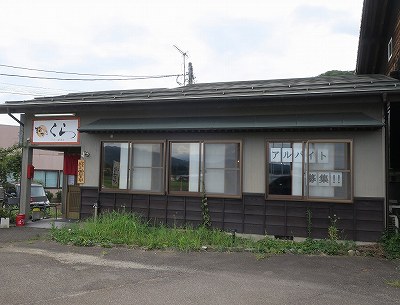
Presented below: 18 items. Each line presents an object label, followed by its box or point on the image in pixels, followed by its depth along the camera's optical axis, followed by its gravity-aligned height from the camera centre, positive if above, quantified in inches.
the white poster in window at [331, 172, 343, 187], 336.2 +4.9
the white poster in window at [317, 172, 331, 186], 339.0 +5.6
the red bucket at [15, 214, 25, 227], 438.3 -46.3
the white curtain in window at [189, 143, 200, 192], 377.7 +15.6
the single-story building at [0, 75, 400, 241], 331.3 +30.4
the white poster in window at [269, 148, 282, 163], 352.2 +25.8
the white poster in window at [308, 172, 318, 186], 342.0 +4.6
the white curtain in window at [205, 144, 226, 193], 370.3 +13.8
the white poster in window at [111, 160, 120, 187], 402.9 +7.0
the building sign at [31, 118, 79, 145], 420.4 +52.8
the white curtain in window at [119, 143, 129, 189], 400.2 +15.3
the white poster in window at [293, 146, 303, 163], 346.9 +26.7
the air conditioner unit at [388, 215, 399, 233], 324.8 -32.6
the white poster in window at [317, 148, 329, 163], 341.1 +25.7
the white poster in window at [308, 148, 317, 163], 343.3 +25.3
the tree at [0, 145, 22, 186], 574.6 +23.1
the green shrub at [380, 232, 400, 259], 291.7 -46.3
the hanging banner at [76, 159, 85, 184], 411.2 +8.6
